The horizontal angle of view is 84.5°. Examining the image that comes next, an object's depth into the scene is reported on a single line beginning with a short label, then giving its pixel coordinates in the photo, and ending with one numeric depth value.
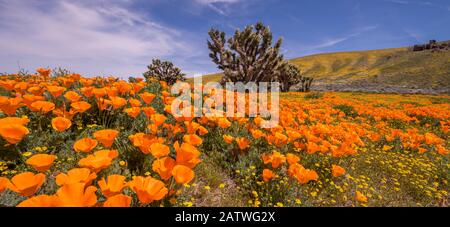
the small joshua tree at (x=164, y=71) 21.47
